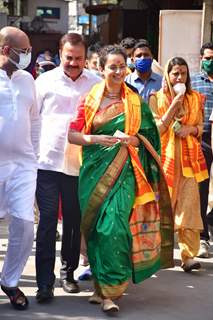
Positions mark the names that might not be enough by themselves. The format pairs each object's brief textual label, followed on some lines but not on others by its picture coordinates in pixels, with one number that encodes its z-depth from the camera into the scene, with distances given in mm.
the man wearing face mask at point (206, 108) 6668
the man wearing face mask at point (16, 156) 4711
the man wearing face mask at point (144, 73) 6918
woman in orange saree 6000
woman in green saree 4781
